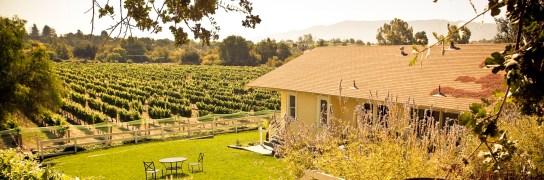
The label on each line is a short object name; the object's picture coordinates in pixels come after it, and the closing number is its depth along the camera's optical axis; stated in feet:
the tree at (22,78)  64.95
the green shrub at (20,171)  17.01
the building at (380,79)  39.50
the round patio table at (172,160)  45.62
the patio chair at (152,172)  44.03
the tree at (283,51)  361.71
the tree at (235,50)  358.62
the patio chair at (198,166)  46.47
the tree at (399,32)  307.62
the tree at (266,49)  354.23
